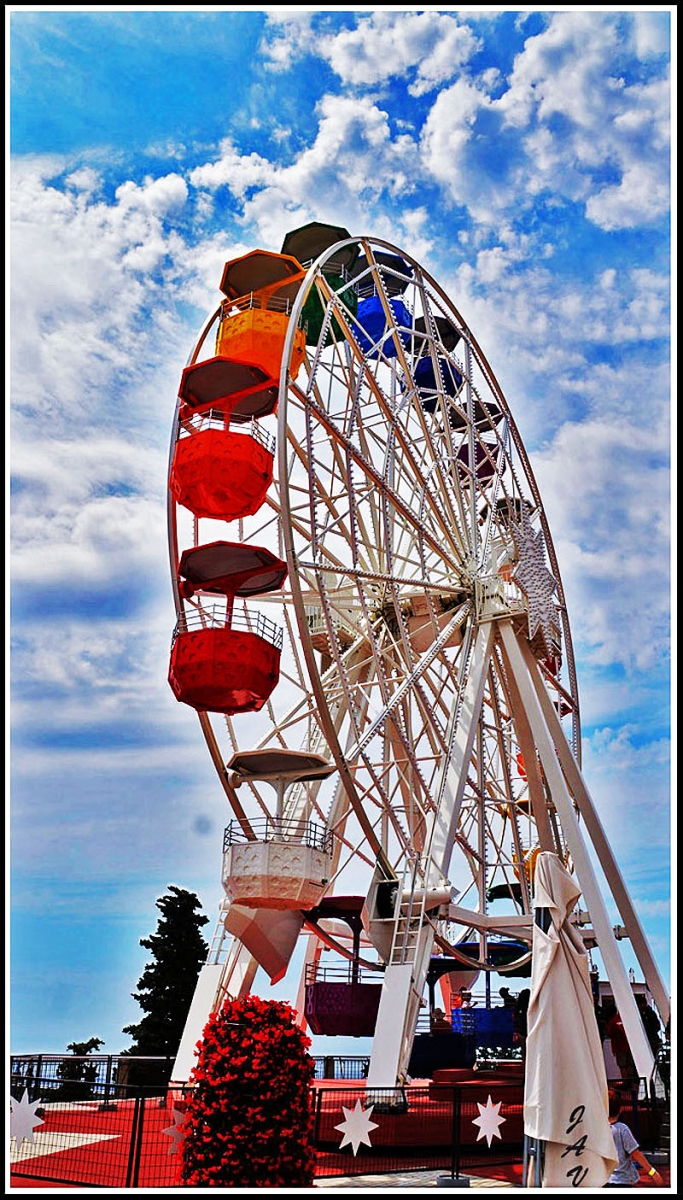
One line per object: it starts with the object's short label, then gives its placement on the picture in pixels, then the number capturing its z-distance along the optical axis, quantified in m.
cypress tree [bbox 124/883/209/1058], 27.16
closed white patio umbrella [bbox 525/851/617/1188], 7.32
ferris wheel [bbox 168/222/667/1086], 15.74
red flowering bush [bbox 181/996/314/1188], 7.87
